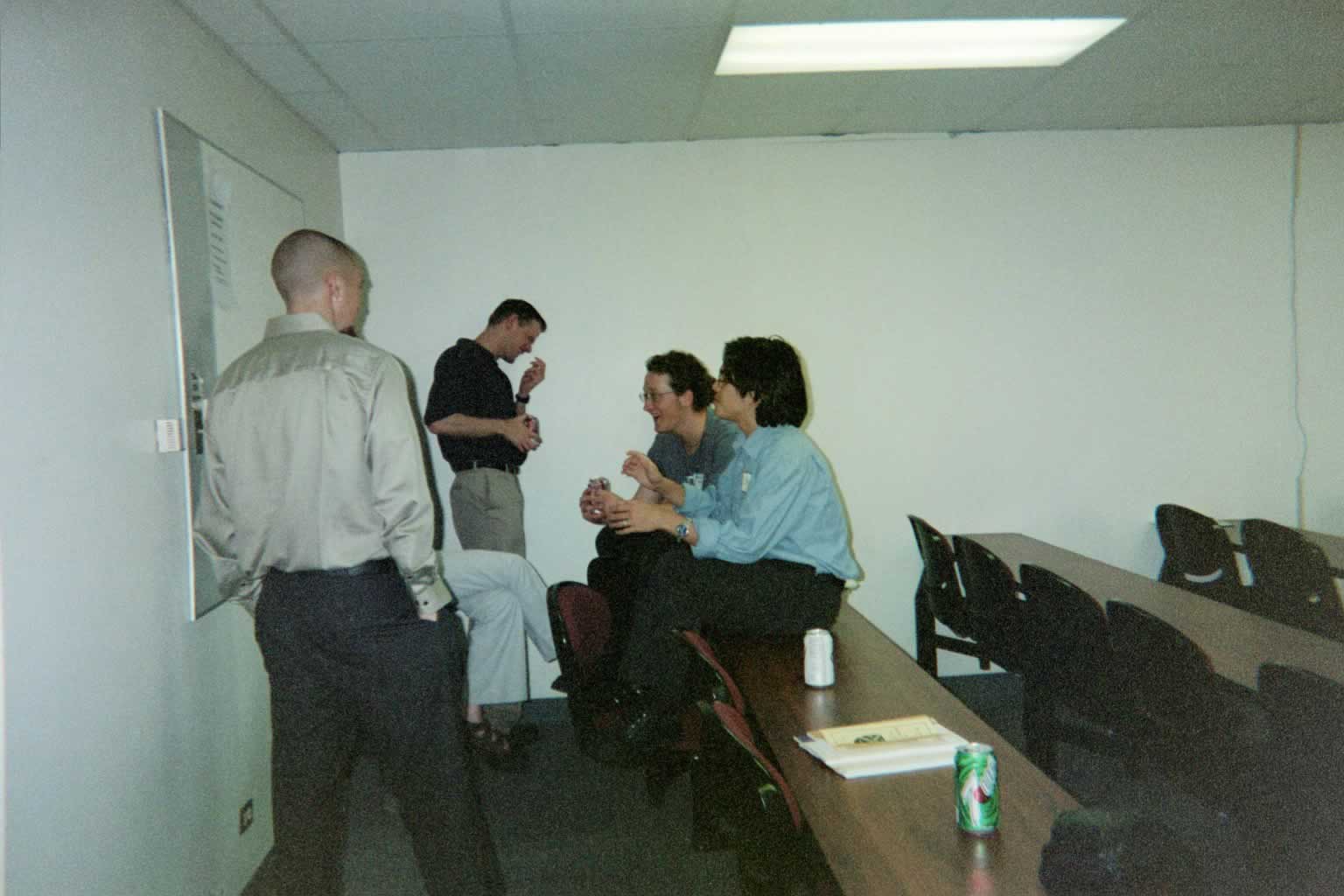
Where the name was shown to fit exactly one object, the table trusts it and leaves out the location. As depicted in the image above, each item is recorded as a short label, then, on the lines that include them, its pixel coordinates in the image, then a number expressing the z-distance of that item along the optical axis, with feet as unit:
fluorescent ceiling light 9.75
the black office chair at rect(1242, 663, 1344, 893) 5.59
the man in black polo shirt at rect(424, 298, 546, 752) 12.55
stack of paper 5.35
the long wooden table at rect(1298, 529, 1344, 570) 11.08
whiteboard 7.82
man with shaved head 6.48
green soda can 4.51
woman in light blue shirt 8.50
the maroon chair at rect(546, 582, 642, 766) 9.06
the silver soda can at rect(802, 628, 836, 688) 6.81
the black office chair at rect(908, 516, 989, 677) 11.94
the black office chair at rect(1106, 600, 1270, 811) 7.25
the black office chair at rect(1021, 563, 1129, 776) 8.62
